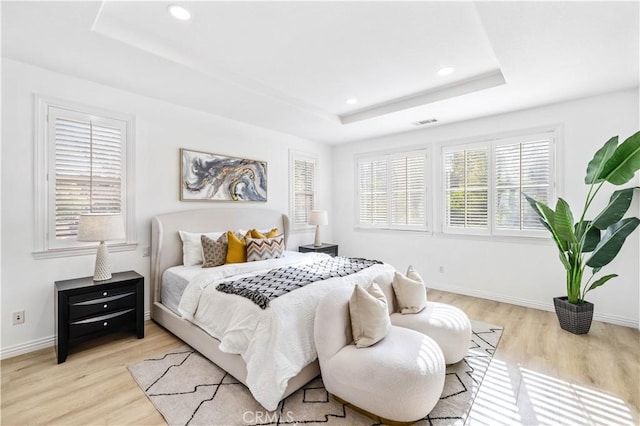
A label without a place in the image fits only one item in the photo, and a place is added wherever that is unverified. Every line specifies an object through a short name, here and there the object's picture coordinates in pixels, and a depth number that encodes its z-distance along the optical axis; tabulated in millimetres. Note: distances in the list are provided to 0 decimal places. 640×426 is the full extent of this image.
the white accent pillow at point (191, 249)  3426
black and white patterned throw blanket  2209
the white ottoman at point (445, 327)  2355
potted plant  2736
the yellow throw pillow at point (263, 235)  3835
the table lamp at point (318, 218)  5035
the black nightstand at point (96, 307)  2492
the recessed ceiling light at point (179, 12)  2027
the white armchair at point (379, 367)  1687
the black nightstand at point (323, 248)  4988
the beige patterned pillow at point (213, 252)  3330
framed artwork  3738
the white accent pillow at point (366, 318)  1969
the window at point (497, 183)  3789
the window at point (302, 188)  5188
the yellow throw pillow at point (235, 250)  3422
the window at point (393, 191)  4863
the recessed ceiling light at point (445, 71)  2926
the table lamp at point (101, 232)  2643
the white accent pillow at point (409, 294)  2596
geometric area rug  1827
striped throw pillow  3500
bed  1996
